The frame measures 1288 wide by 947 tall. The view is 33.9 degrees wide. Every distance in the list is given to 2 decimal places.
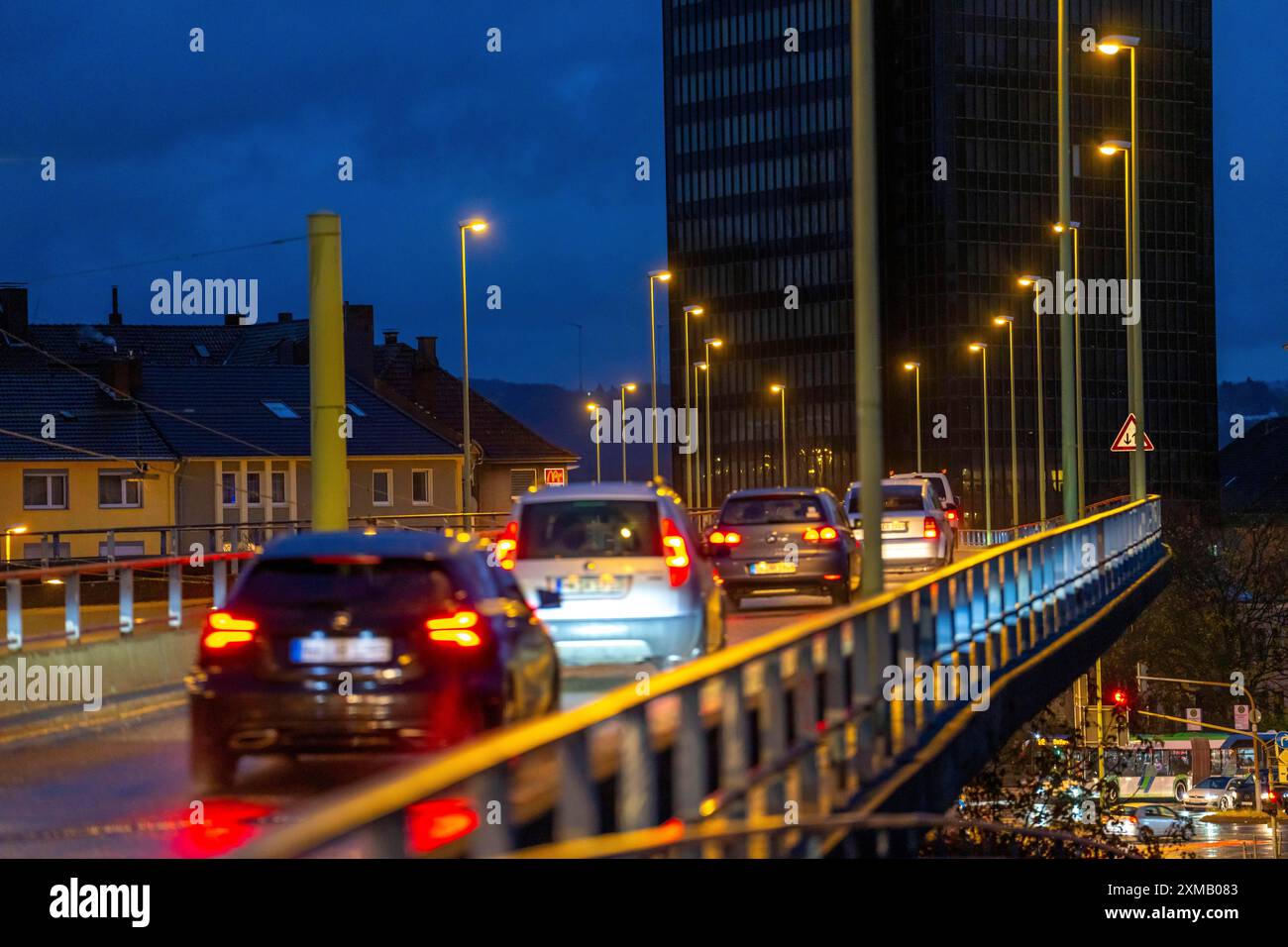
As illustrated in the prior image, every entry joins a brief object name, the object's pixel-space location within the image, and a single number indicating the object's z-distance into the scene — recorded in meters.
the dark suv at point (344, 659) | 11.47
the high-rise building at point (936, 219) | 131.88
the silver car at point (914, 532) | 36.19
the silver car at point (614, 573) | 17.02
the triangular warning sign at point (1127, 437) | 37.50
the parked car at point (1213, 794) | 67.81
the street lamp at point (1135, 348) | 39.44
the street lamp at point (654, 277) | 65.46
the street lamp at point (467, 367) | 49.63
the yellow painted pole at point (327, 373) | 22.48
